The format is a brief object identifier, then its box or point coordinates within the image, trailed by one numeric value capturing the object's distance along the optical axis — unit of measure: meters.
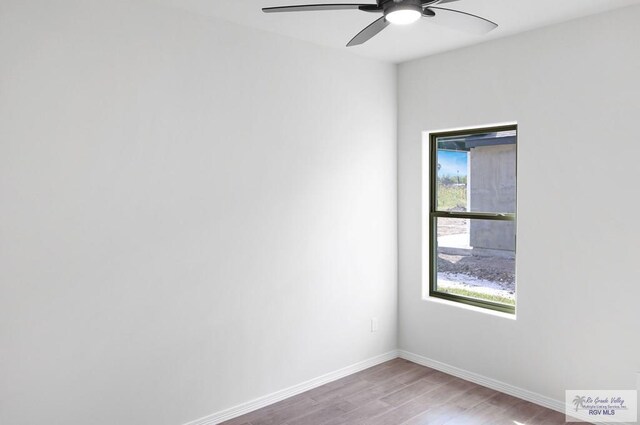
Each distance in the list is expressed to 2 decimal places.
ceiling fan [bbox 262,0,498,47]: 1.95
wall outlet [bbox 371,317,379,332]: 4.17
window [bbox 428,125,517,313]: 3.73
